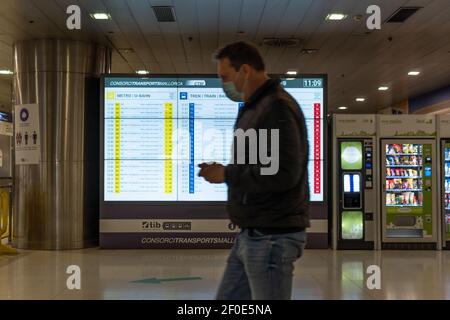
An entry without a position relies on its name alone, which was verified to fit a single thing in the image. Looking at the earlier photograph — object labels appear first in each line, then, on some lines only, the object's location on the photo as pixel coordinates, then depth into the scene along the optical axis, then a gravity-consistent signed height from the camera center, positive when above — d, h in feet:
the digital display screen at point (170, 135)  26.05 +1.64
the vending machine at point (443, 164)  27.27 +0.14
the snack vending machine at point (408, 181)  27.14 -0.74
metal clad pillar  27.02 +0.76
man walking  7.06 -0.45
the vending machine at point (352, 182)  26.84 -0.75
